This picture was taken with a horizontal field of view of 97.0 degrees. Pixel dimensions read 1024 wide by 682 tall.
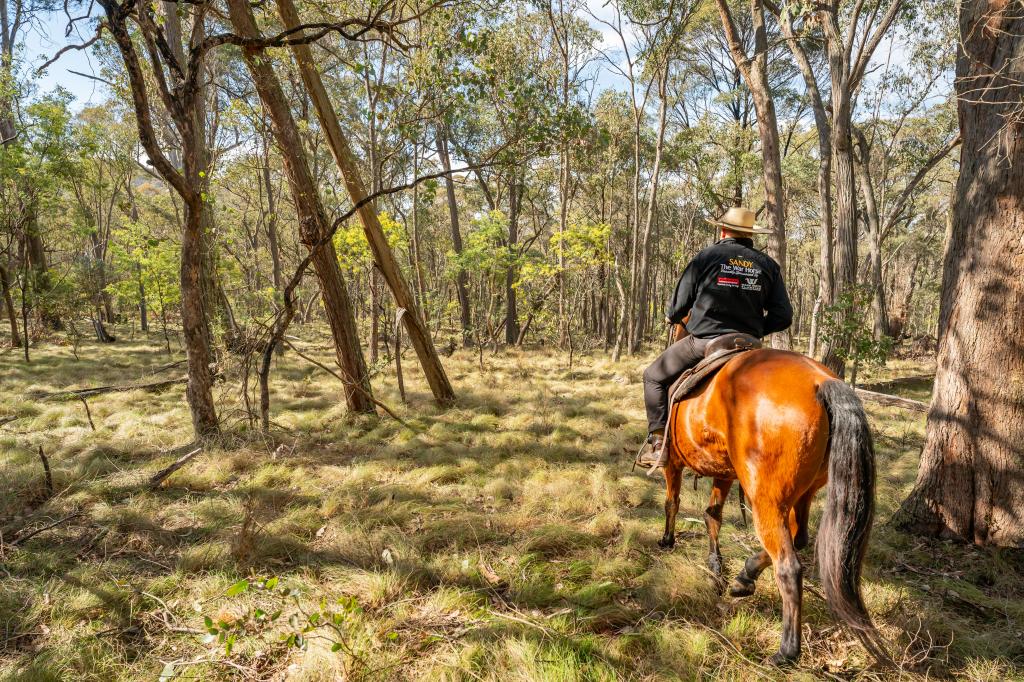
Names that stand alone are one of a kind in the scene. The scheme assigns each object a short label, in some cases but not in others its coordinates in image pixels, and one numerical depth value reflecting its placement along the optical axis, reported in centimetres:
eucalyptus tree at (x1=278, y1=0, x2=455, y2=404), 622
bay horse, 226
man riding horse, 337
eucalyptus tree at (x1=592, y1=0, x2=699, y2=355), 1207
